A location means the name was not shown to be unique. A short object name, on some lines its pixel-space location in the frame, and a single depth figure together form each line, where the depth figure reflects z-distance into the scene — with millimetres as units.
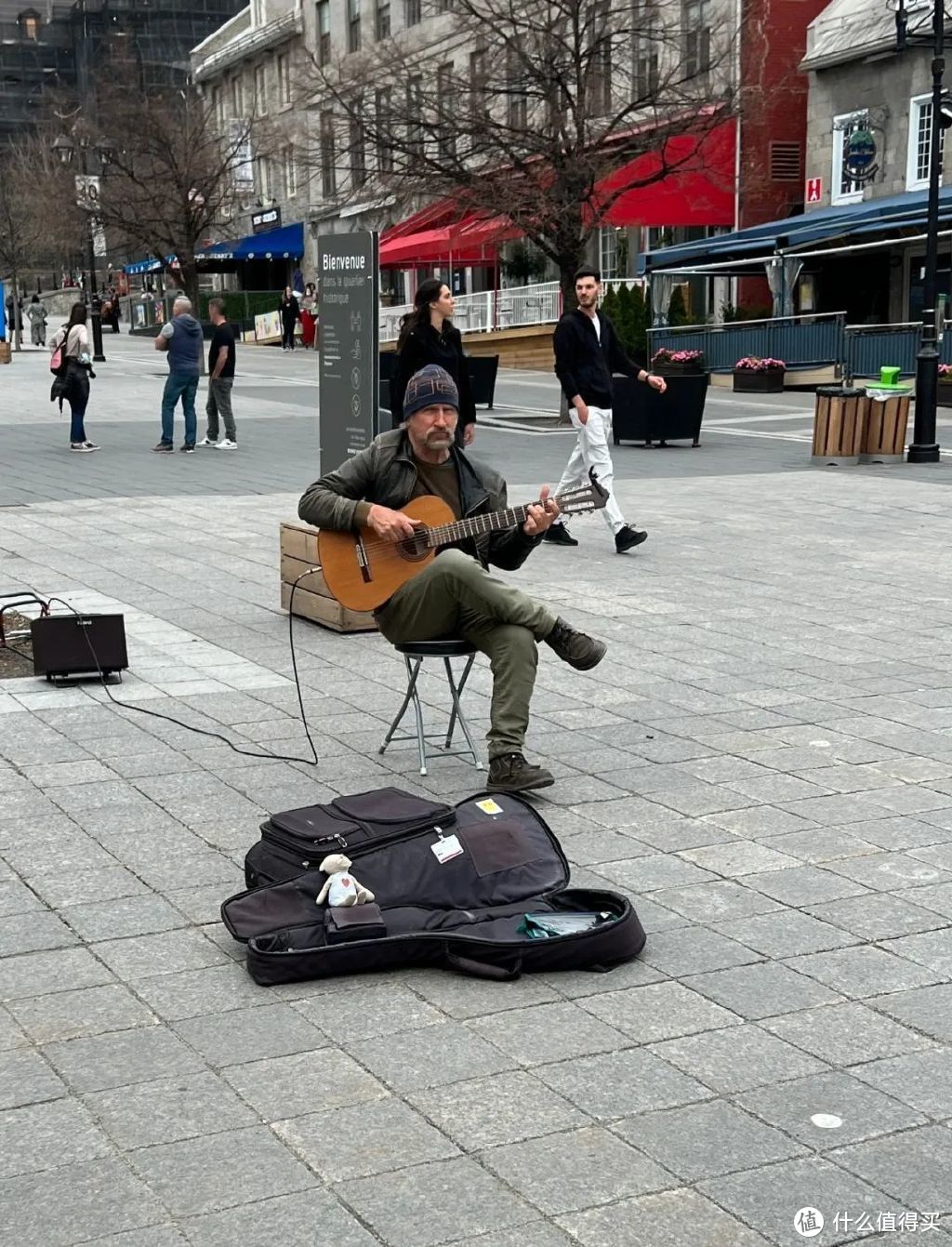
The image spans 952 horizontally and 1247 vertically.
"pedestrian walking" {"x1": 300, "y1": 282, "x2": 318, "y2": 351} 45094
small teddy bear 4527
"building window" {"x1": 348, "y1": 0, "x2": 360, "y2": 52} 51616
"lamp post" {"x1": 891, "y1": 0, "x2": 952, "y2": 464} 17469
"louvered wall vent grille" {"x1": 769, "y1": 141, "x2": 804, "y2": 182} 35156
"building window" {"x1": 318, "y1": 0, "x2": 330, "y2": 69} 53000
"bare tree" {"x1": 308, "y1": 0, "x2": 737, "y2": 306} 22172
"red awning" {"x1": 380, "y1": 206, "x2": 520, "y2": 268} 33969
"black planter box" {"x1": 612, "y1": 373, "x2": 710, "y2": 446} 19719
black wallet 4438
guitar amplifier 7574
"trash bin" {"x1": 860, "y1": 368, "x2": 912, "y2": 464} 17547
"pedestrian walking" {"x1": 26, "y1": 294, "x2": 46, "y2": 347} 51125
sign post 9906
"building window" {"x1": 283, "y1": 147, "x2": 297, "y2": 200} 56812
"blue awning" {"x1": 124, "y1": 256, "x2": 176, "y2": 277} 61031
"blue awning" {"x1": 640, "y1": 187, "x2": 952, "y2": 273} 27734
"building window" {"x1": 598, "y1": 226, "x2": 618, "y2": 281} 39719
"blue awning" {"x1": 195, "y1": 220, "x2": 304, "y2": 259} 56656
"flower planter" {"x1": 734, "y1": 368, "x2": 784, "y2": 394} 28625
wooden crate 8953
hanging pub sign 31516
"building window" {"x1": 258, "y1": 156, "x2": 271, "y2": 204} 61203
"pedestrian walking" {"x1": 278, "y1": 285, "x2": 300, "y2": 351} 44562
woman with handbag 18922
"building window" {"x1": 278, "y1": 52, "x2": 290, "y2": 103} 55375
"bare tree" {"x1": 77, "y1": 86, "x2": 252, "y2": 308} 40625
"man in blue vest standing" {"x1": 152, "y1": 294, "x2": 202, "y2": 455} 19375
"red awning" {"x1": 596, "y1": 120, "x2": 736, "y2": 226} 31531
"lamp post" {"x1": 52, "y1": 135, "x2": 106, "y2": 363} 34312
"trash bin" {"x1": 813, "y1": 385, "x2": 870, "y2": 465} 17391
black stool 6168
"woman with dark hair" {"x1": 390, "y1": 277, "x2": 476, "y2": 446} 10242
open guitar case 4414
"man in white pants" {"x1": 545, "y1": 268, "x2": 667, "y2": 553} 11273
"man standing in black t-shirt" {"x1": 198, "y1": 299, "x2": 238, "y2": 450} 19469
